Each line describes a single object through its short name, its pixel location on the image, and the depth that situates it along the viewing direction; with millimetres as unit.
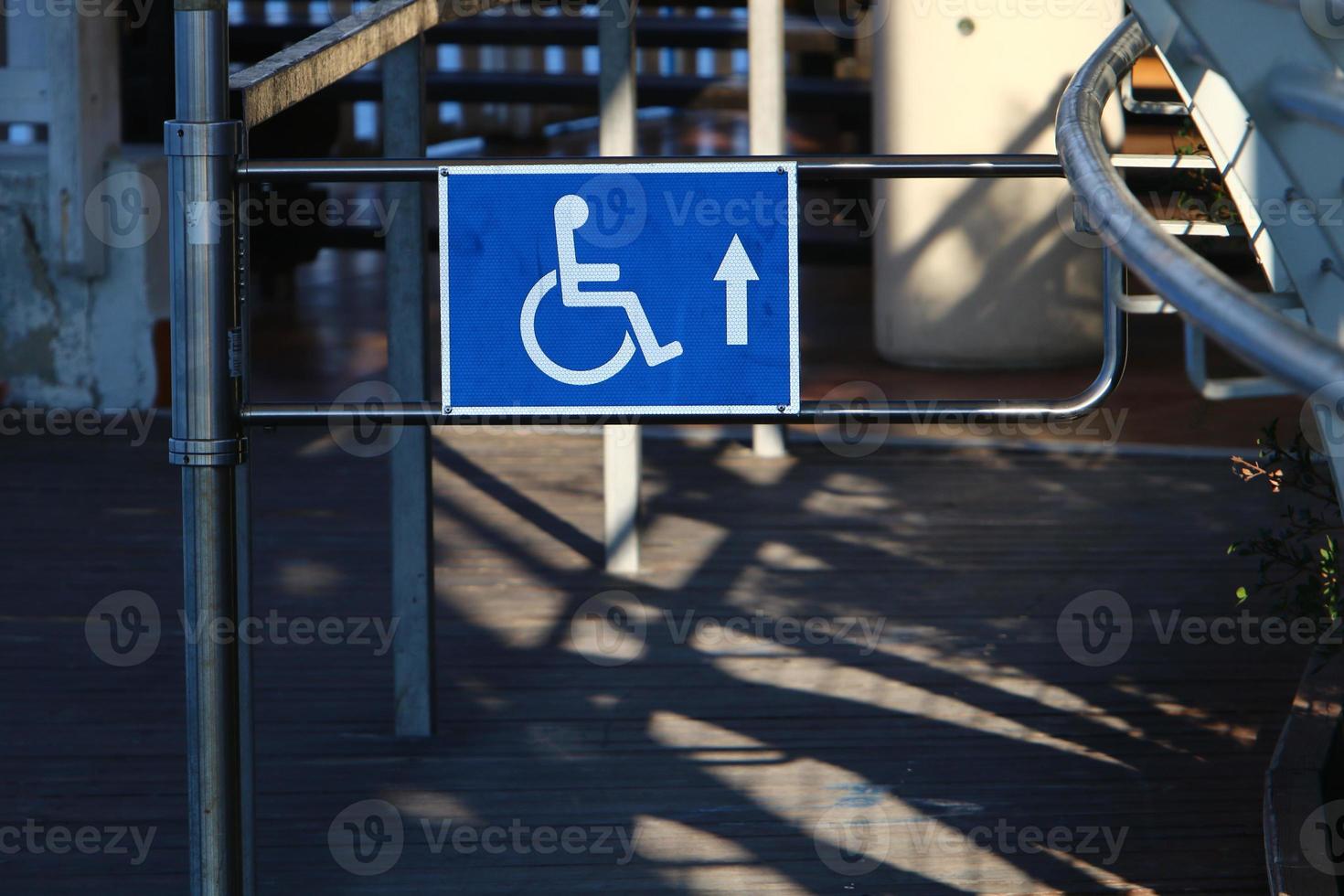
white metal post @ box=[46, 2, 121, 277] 13828
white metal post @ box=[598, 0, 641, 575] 9523
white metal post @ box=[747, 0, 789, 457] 12344
